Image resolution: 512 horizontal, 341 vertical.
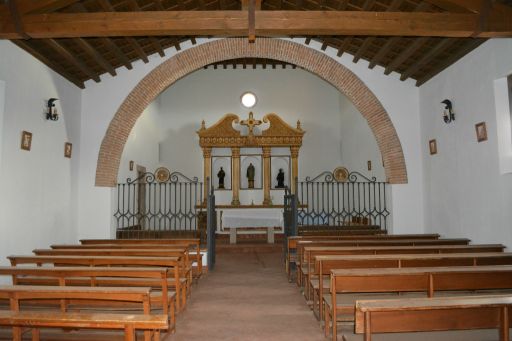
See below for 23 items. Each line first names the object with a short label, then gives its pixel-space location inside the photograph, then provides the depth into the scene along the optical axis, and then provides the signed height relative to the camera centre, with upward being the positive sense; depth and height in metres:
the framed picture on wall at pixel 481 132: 6.28 +1.04
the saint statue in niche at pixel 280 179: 14.27 +0.84
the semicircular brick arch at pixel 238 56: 8.88 +2.47
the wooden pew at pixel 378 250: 5.15 -0.57
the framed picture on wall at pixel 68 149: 8.09 +1.10
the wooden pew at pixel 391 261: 4.27 -0.58
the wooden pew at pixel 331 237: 6.89 -0.55
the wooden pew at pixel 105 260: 4.63 -0.59
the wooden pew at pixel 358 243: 6.11 -0.56
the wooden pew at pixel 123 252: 5.38 -0.58
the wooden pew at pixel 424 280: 3.38 -0.61
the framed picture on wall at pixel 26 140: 6.43 +1.01
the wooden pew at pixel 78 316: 2.55 -0.67
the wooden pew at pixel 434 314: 2.50 -0.67
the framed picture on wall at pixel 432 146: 8.12 +1.08
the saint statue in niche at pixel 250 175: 14.23 +0.98
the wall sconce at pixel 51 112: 7.24 +1.60
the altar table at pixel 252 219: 10.27 -0.34
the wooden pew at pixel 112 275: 3.96 -0.64
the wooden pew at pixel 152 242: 6.94 -0.59
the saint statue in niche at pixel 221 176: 14.30 +0.96
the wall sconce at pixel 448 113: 7.24 +1.53
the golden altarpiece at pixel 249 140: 13.66 +2.06
